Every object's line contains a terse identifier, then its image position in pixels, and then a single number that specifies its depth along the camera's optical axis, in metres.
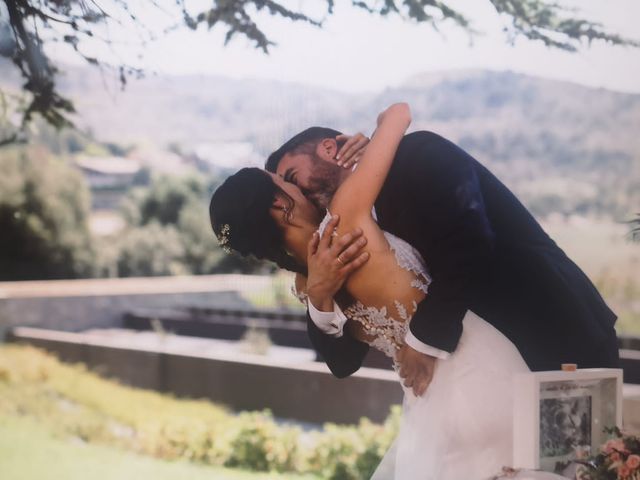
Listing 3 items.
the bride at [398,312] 2.19
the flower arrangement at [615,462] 1.73
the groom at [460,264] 2.24
